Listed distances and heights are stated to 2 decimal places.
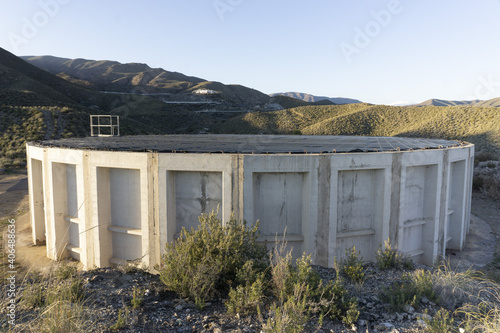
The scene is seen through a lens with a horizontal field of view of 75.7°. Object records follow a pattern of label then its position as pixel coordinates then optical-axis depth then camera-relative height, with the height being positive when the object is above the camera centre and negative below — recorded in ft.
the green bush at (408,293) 17.53 -9.17
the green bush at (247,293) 16.38 -8.47
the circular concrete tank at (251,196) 26.96 -5.88
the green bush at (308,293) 15.51 -8.29
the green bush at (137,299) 16.86 -9.04
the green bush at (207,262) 18.38 -7.73
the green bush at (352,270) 21.18 -9.34
